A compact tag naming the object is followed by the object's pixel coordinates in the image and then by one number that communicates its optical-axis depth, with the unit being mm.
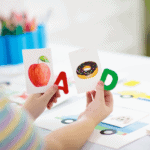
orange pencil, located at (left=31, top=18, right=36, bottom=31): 1547
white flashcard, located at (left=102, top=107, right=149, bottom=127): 1116
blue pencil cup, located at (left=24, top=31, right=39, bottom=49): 1533
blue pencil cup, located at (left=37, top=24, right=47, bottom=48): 1586
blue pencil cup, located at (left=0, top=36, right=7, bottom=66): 1514
